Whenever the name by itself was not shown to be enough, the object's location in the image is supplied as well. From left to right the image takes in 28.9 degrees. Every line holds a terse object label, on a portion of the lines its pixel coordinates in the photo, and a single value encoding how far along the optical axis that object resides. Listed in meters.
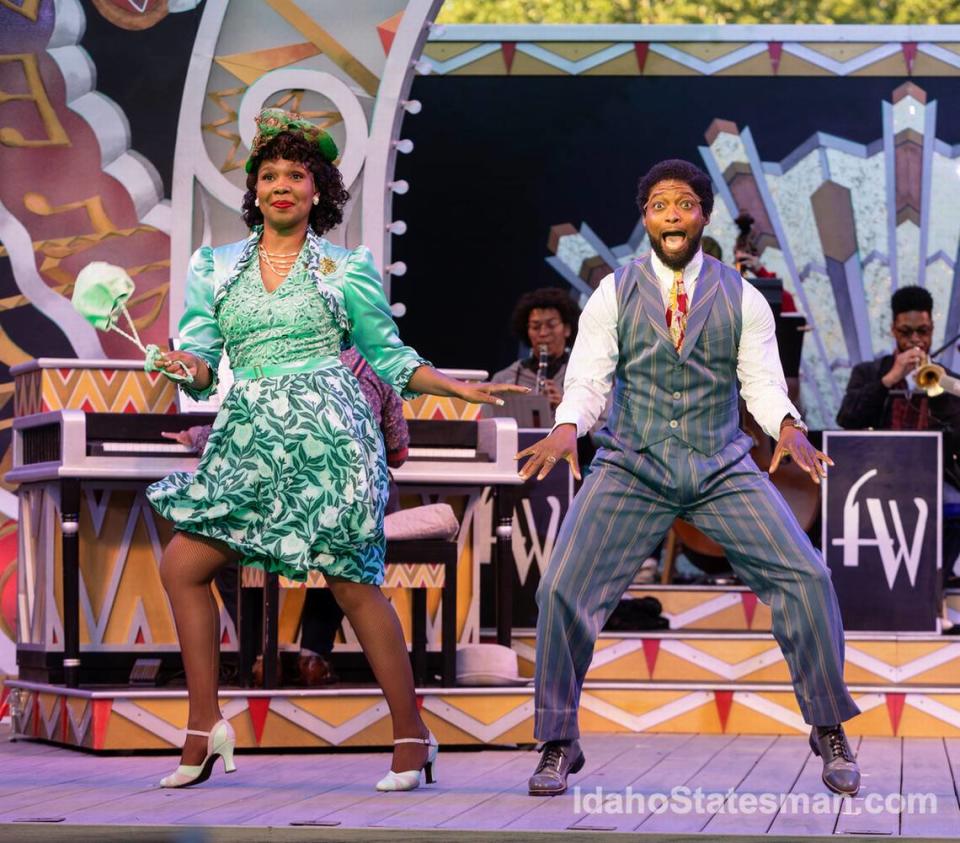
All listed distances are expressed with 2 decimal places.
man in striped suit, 5.24
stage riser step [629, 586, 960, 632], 8.73
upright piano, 7.08
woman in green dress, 5.38
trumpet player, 8.97
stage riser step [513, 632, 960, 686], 7.94
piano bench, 6.78
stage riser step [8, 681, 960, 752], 6.59
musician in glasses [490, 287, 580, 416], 9.59
